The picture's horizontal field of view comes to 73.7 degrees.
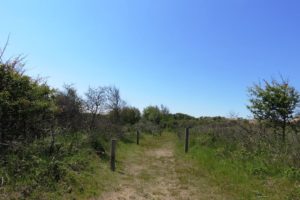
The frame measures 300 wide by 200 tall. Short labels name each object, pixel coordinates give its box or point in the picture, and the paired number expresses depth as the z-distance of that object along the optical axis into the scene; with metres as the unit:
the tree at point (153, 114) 35.51
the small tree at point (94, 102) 13.41
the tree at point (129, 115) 26.99
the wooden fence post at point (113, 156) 7.18
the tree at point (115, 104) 23.95
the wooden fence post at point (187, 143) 10.99
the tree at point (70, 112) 9.67
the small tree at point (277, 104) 9.35
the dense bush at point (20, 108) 5.65
